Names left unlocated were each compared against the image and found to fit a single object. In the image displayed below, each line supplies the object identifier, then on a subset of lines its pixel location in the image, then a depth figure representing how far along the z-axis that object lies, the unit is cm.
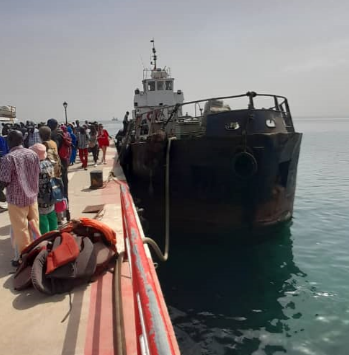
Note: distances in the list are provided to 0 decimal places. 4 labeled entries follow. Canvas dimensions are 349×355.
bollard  911
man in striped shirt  377
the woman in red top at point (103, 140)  1383
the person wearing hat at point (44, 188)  443
